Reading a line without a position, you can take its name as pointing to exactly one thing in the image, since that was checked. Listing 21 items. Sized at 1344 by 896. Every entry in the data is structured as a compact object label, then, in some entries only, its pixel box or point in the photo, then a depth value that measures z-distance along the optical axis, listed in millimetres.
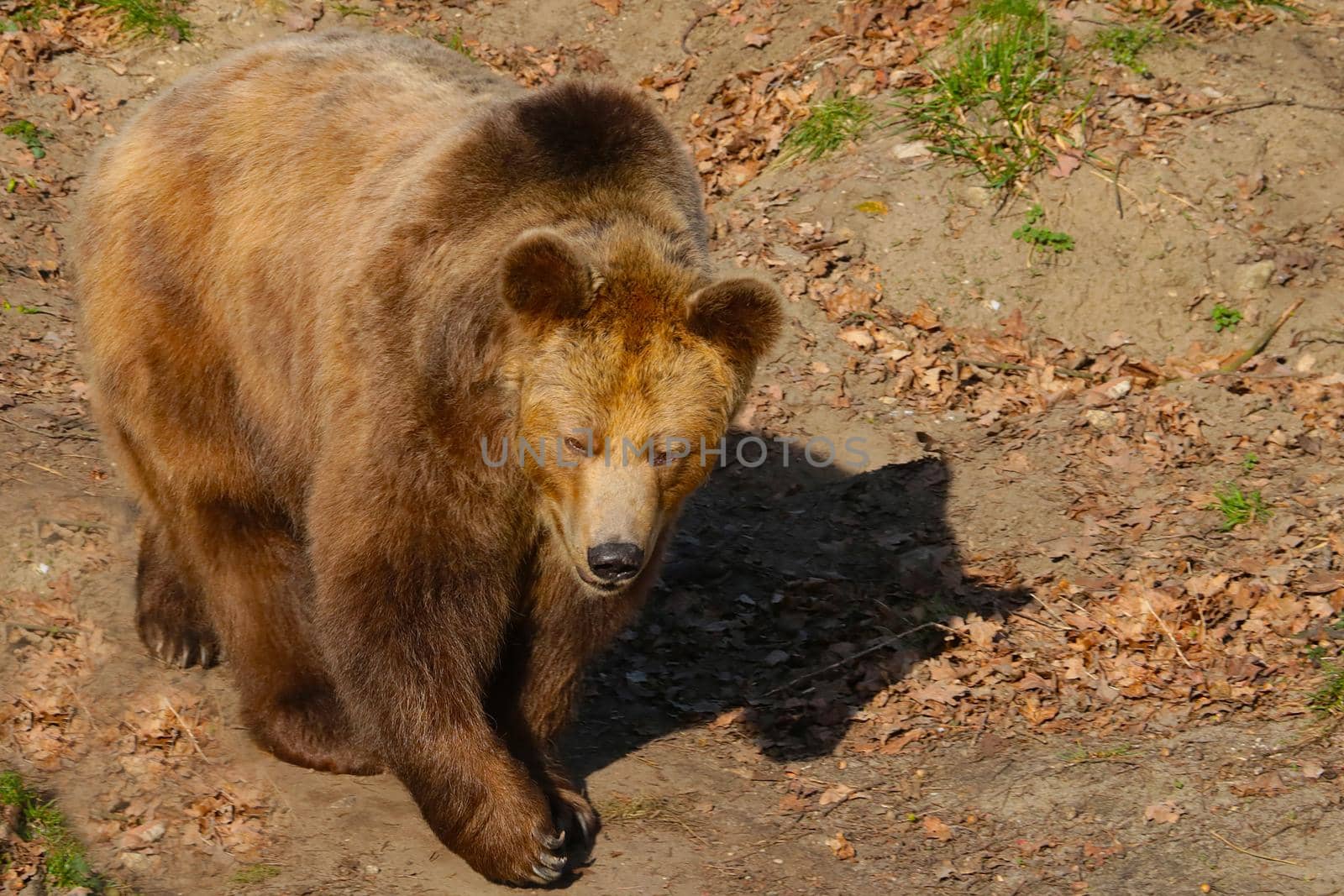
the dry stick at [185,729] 10229
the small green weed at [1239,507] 13039
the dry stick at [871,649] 12594
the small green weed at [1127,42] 18547
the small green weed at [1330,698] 10469
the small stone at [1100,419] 15132
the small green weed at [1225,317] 16219
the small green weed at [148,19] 19906
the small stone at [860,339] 17094
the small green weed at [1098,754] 10648
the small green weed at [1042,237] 17250
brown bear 8219
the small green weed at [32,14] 19297
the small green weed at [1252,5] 18937
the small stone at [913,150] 18422
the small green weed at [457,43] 20922
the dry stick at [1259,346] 15805
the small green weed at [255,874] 8812
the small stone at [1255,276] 16359
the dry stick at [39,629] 10727
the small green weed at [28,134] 17875
